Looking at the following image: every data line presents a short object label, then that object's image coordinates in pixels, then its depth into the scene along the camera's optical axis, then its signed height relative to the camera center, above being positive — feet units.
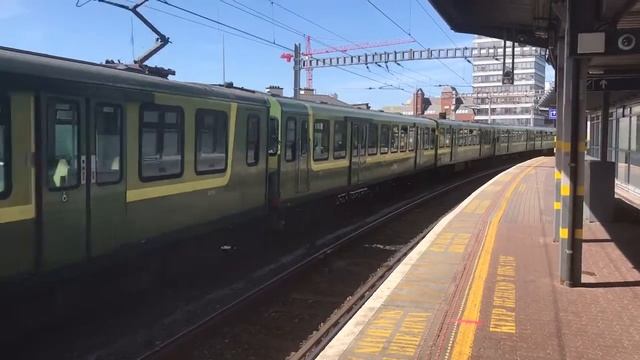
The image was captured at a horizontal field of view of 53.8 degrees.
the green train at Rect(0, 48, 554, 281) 17.13 -0.47
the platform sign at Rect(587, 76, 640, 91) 36.47 +3.88
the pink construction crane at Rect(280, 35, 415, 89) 189.66 +34.52
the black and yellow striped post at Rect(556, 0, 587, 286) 21.84 -0.15
